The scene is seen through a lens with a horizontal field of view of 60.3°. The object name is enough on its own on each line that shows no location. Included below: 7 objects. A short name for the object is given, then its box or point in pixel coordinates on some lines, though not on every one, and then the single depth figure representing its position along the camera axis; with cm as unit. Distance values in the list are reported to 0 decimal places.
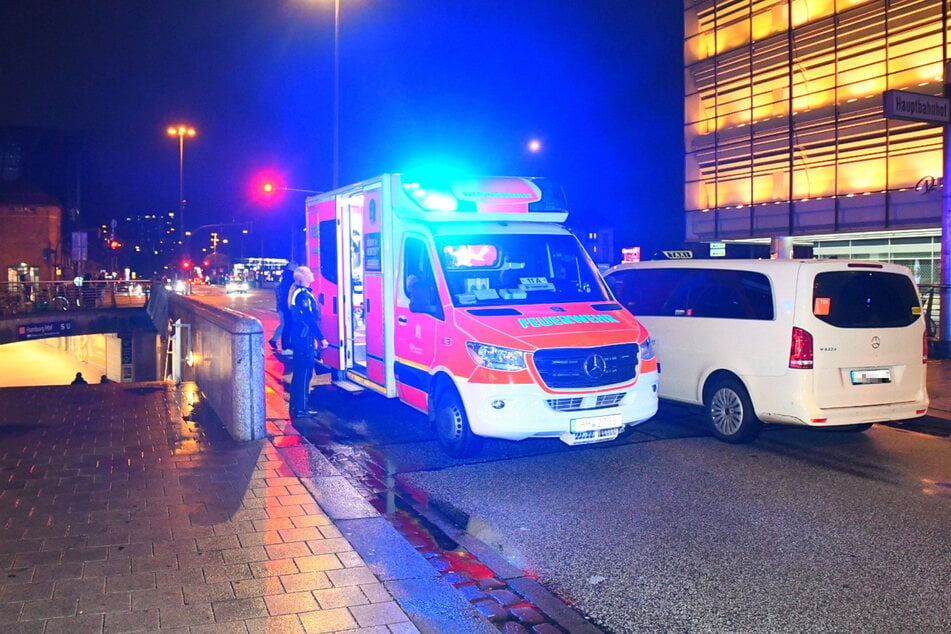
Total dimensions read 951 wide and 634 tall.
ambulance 752
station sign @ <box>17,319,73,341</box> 3066
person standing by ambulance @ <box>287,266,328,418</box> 998
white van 790
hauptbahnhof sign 1358
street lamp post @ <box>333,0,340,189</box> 2066
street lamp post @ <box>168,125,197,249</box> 4025
